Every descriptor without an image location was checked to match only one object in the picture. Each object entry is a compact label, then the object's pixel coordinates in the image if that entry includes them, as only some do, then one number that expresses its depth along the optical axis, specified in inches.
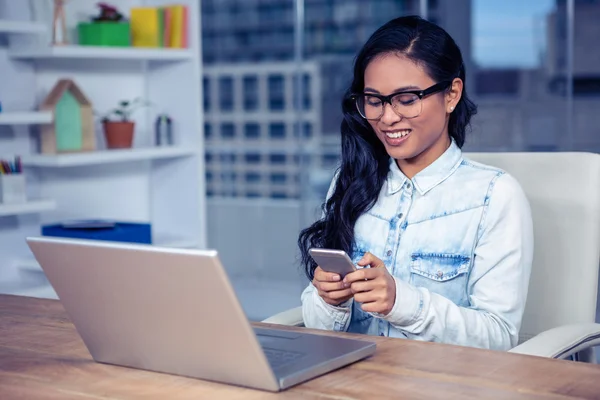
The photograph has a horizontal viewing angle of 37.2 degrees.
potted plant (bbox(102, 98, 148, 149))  127.2
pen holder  110.3
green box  124.6
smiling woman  60.6
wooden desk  41.1
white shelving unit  116.0
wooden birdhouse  117.3
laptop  40.2
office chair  67.0
